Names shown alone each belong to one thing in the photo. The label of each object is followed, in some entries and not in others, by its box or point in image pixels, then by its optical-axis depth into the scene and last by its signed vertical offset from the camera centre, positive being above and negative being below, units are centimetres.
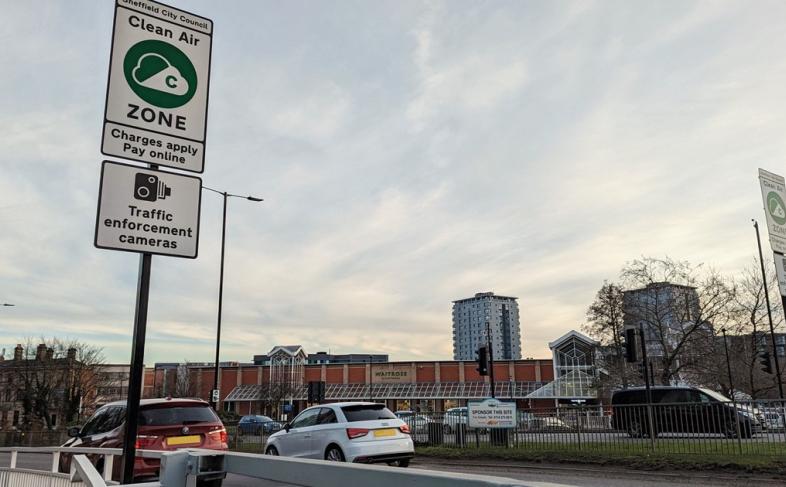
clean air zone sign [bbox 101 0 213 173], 401 +198
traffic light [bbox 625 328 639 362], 2053 +141
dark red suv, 1001 -61
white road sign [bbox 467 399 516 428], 1864 -78
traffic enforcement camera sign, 382 +111
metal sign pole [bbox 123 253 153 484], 367 +15
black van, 1399 -71
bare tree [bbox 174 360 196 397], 7799 +101
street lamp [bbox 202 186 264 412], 2831 +465
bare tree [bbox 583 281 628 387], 4394 +434
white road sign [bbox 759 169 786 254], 1005 +292
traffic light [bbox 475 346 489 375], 2253 +104
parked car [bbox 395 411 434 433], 2153 -111
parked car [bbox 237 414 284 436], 2669 -161
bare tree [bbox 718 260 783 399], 4025 +364
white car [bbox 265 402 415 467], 1269 -95
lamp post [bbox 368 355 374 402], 7931 +116
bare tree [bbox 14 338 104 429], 6419 +91
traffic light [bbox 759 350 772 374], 2642 +107
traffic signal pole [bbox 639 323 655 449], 1493 -85
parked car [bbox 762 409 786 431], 1341 -69
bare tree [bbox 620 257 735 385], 3975 +453
